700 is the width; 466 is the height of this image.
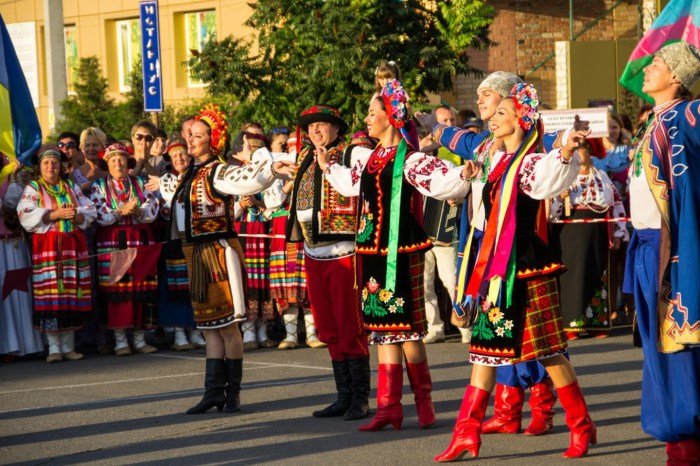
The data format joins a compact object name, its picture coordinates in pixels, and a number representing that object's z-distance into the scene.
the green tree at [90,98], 24.56
